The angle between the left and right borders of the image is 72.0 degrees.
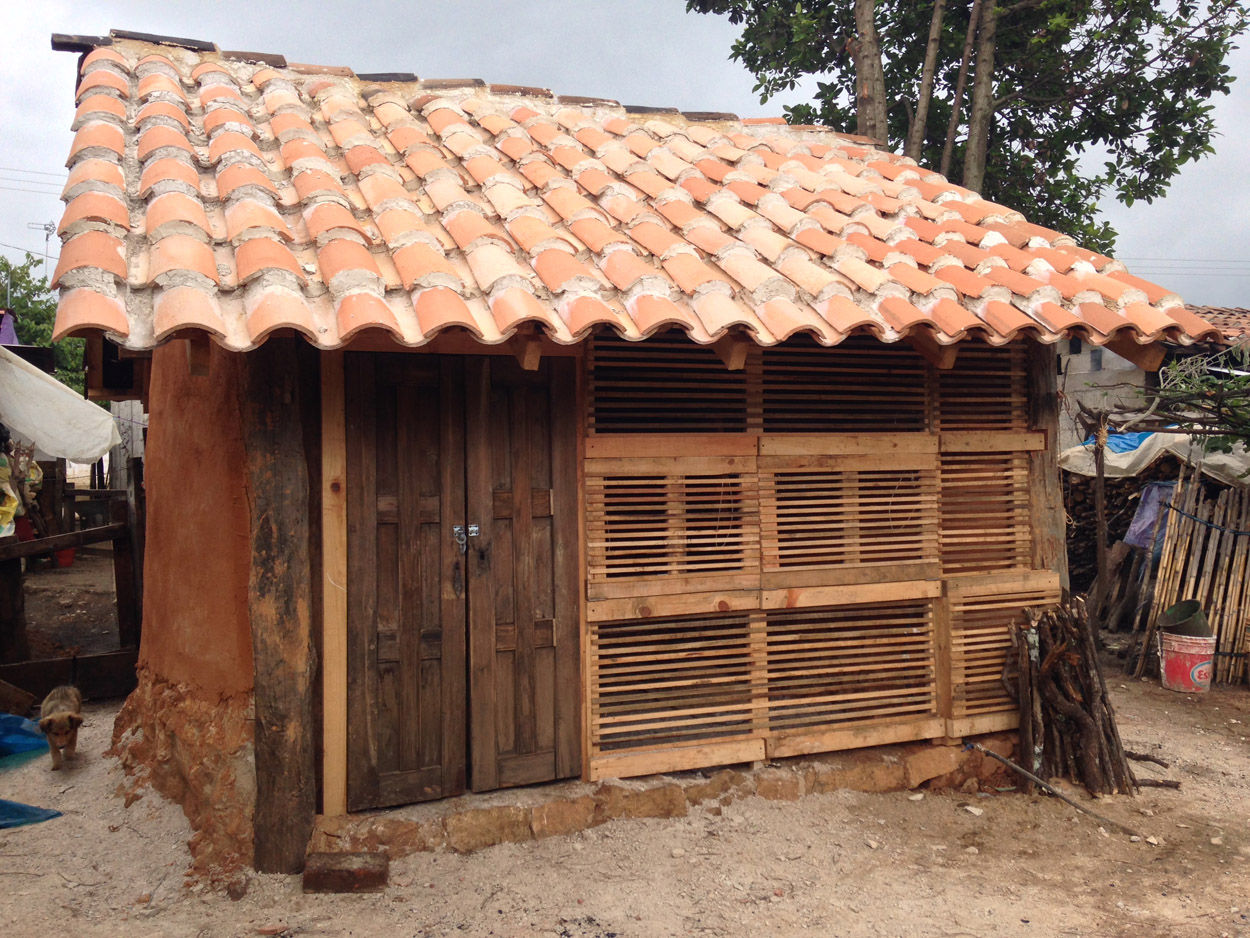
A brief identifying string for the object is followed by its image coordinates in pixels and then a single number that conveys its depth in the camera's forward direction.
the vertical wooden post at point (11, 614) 7.17
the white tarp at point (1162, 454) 8.25
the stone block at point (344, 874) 3.63
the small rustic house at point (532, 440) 3.69
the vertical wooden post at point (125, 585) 7.59
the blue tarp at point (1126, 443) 10.98
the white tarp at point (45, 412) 7.25
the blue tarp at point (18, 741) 5.68
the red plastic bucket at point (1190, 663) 7.80
